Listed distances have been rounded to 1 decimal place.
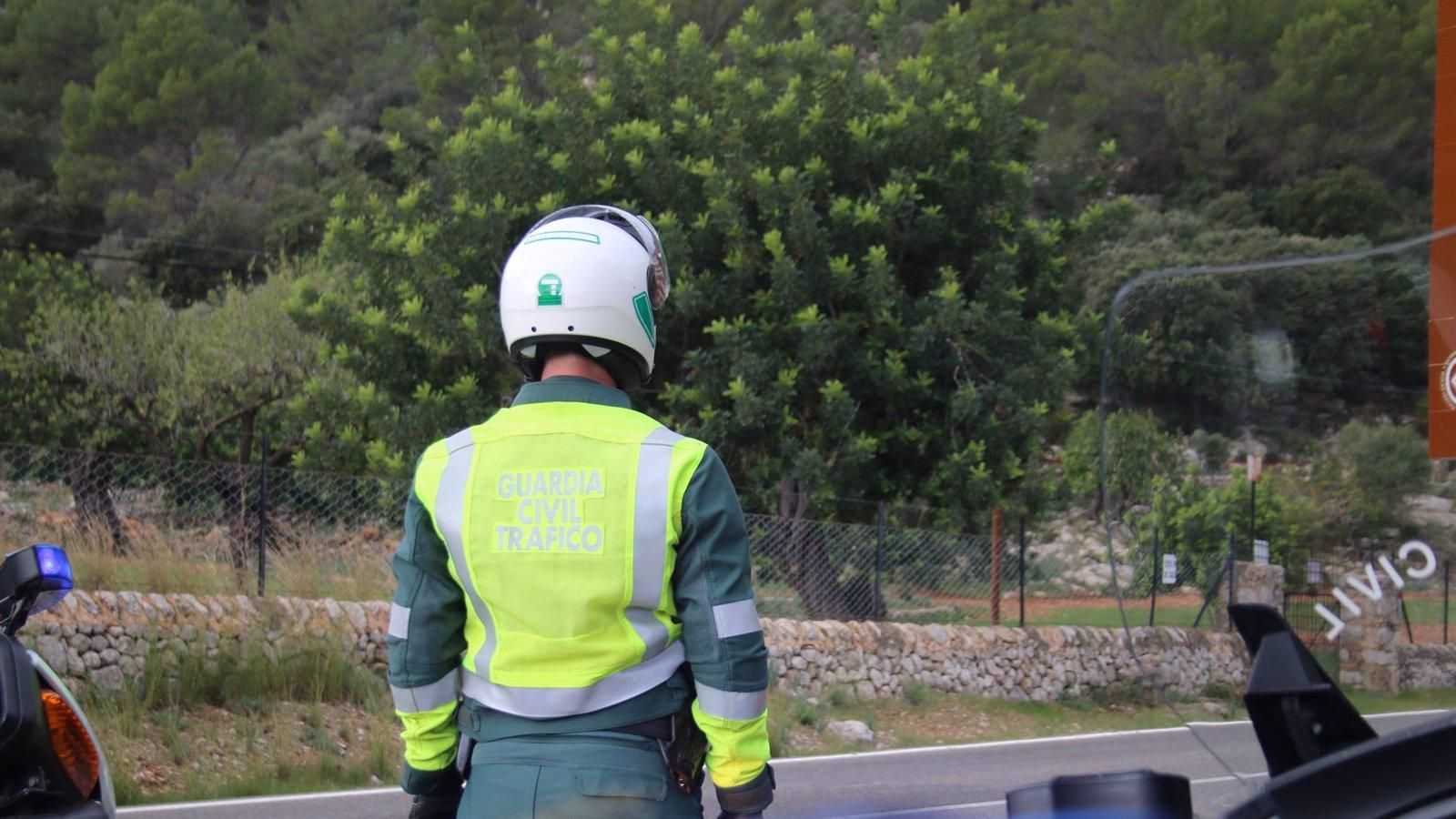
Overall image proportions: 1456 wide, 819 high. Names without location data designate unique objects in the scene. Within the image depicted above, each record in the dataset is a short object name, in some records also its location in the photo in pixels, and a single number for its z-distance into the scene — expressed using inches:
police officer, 90.0
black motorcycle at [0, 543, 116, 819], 114.8
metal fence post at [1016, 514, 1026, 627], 491.1
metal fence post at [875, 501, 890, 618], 531.2
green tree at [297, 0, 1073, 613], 551.5
